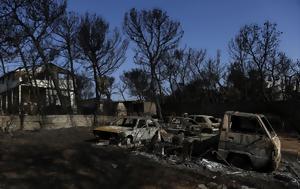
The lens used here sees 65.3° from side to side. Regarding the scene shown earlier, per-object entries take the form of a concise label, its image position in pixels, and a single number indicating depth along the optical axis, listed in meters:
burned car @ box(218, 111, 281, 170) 6.96
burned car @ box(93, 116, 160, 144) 9.47
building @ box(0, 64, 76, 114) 14.52
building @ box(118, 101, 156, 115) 25.70
